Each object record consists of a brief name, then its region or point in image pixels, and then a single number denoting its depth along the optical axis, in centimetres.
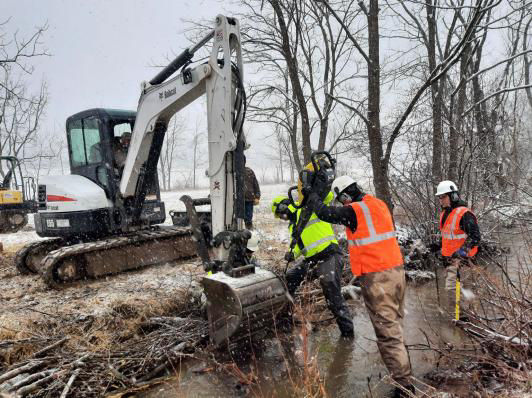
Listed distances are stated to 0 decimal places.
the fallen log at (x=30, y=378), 344
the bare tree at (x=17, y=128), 2339
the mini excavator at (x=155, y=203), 406
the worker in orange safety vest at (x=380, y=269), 351
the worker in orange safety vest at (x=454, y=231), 513
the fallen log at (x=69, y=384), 341
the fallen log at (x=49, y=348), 399
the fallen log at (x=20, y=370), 353
